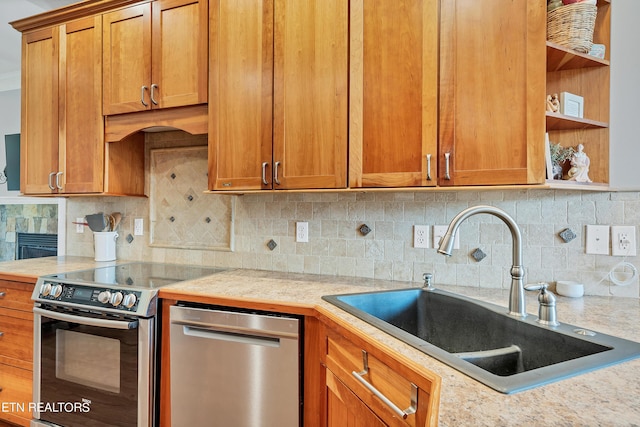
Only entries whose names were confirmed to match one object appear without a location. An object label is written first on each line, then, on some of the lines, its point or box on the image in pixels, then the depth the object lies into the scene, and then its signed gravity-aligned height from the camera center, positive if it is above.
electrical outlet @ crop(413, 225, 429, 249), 1.88 -0.12
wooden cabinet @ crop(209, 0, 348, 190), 1.70 +0.58
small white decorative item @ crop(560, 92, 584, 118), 1.51 +0.45
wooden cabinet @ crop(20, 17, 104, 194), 2.30 +0.64
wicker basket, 1.43 +0.75
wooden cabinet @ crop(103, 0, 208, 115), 2.02 +0.89
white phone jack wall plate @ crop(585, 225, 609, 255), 1.55 -0.11
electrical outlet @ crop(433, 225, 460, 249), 1.82 -0.11
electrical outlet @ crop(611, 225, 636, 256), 1.50 -0.11
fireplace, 3.00 -0.30
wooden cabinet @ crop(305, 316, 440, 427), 0.88 -0.51
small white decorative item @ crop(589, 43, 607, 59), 1.53 +0.68
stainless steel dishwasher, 1.49 -0.68
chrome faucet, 1.16 -0.15
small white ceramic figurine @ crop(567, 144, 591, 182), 1.53 +0.19
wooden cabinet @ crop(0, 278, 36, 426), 2.01 -0.79
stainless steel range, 1.69 -0.68
